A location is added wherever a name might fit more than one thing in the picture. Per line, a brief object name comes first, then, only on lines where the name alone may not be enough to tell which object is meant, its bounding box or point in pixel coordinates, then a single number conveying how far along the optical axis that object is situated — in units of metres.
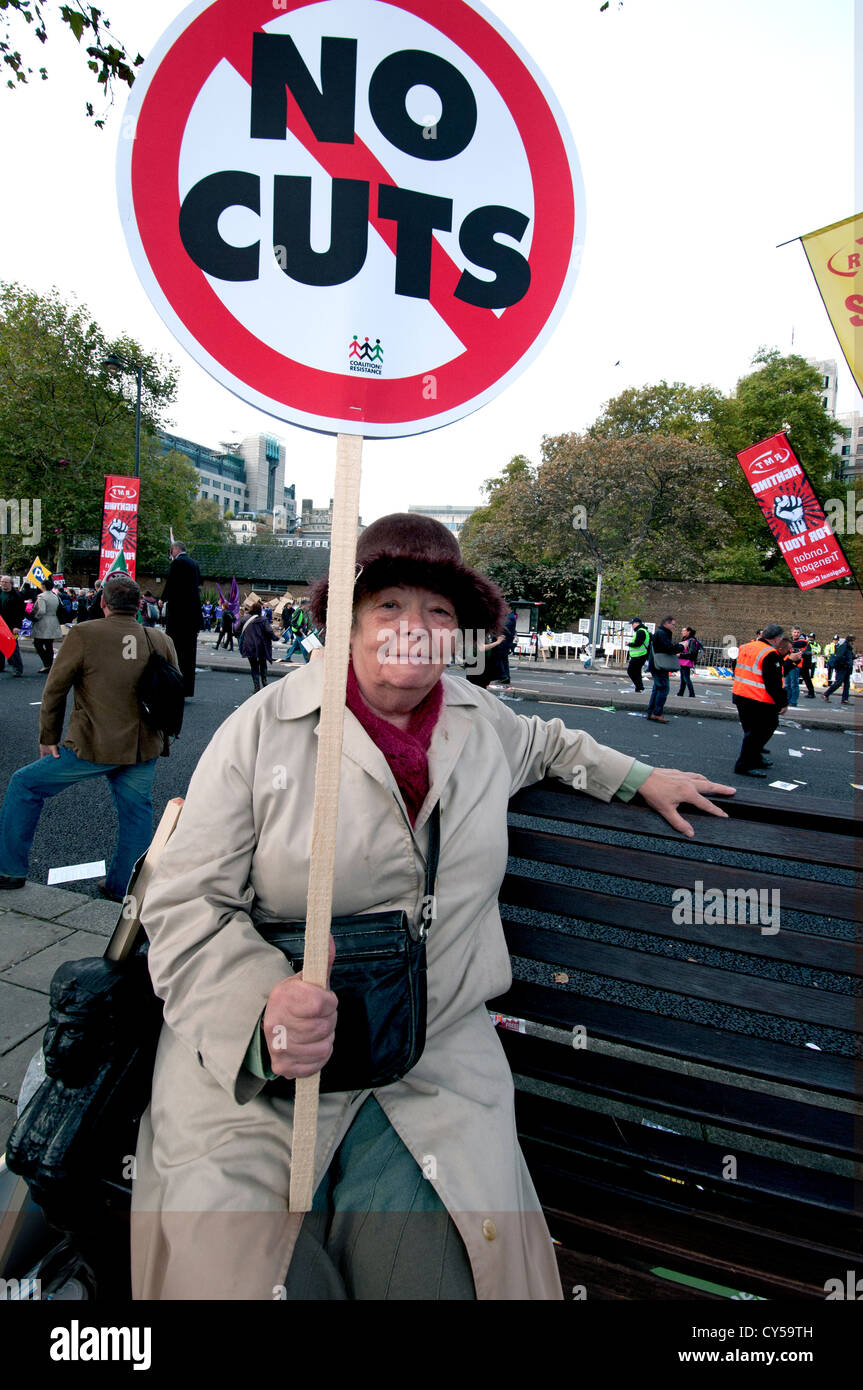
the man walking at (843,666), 20.48
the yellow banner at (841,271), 3.68
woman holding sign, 1.27
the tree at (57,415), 34.81
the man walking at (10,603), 16.33
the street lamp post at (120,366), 37.08
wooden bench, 1.60
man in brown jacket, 3.88
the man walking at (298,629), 22.97
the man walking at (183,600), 9.27
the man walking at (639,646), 15.73
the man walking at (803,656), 21.36
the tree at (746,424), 39.48
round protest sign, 1.13
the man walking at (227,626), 23.47
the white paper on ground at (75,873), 4.42
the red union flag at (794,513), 9.35
